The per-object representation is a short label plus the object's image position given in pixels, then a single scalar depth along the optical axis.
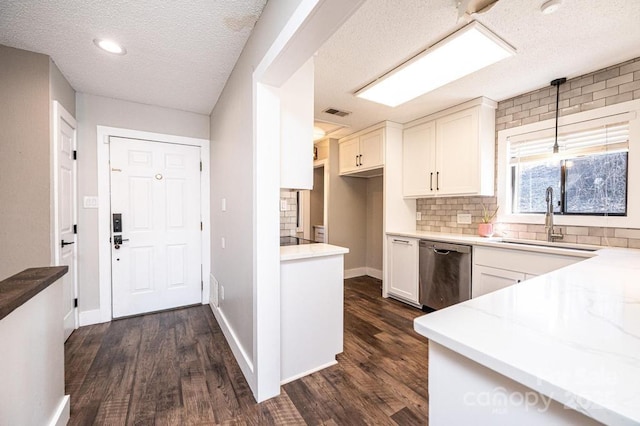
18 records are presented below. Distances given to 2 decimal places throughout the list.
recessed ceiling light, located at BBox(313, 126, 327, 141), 4.04
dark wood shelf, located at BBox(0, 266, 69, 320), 0.95
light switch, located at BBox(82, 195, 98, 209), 2.76
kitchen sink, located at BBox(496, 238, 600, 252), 2.24
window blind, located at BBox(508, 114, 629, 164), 2.25
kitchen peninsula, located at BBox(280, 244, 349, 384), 1.86
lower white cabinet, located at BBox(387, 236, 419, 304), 3.30
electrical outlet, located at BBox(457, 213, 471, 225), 3.29
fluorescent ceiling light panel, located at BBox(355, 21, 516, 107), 1.82
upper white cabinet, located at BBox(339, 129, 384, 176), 3.78
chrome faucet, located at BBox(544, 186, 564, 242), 2.52
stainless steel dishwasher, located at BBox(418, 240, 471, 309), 2.76
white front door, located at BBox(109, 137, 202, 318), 2.94
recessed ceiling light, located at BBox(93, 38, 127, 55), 1.92
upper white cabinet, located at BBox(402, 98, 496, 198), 2.92
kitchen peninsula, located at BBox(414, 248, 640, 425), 0.46
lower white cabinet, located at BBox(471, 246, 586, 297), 2.14
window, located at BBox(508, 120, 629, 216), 2.26
